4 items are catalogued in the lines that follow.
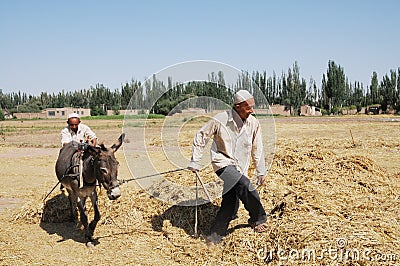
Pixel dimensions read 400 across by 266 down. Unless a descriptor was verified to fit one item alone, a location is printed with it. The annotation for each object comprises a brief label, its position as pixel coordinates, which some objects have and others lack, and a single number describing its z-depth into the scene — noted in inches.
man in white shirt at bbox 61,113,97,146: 266.1
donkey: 206.1
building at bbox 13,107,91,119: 3783.2
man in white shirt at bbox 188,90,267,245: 201.2
